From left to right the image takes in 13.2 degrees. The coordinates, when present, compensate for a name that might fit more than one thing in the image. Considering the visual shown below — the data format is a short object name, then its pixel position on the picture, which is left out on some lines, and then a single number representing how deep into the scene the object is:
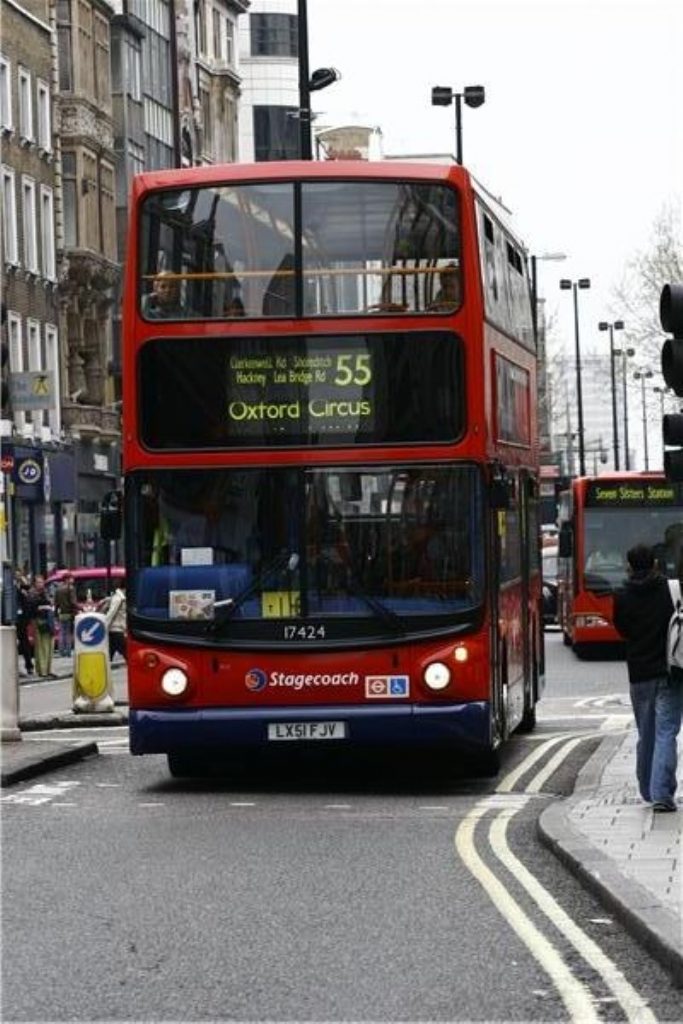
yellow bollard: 31.14
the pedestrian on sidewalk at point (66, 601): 51.34
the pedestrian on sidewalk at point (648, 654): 17.81
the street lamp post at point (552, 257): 85.19
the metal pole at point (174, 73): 54.97
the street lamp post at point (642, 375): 100.82
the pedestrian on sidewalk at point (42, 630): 46.81
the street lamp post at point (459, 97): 62.58
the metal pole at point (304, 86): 37.30
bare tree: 84.88
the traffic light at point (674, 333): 14.35
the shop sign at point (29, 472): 46.38
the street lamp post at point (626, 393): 122.06
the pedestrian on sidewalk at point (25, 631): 47.61
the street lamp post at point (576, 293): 110.44
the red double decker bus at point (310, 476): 20.17
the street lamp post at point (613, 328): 118.31
